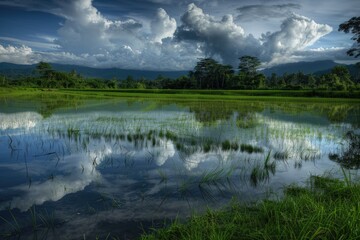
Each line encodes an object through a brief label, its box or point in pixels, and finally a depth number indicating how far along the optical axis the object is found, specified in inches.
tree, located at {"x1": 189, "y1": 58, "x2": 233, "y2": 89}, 3420.3
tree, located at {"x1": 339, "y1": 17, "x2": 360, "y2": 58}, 1291.5
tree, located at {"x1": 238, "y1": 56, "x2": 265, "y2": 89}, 2881.4
